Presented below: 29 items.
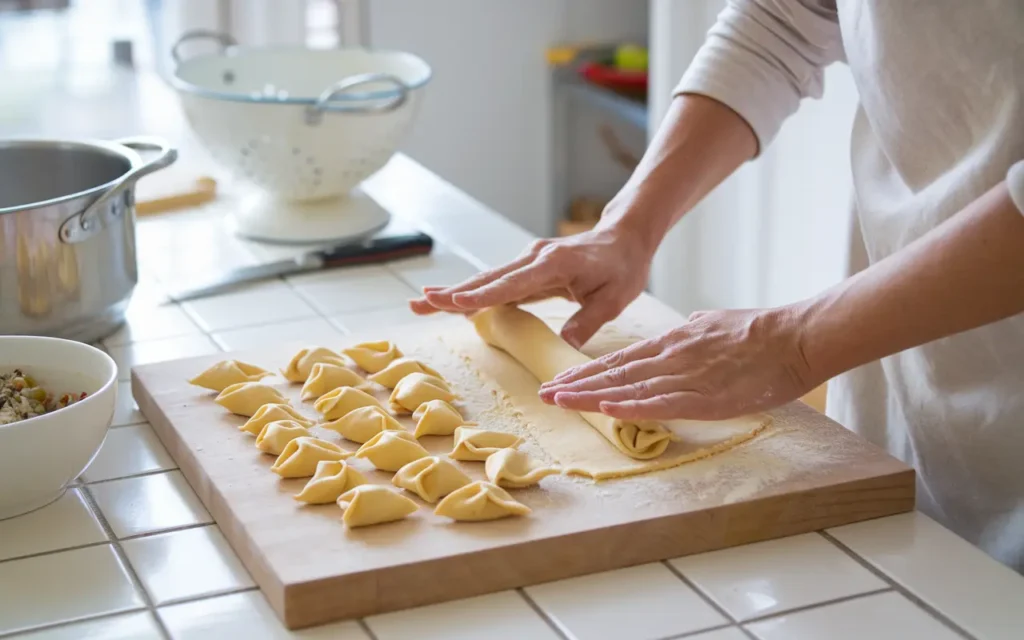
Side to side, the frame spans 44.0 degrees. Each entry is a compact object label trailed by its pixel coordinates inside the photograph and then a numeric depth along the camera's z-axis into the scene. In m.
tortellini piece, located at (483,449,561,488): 0.98
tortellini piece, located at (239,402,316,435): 1.08
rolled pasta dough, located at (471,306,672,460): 1.04
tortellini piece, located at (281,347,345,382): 1.19
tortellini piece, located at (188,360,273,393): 1.16
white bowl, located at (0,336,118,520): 0.94
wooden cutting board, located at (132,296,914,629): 0.88
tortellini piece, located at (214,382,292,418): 1.12
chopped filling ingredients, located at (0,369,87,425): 1.00
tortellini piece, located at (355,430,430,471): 1.01
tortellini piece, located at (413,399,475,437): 1.07
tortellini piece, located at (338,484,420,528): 0.92
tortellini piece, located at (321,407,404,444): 1.07
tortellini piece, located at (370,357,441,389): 1.19
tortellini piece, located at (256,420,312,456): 1.03
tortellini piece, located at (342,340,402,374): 1.22
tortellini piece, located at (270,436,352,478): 0.99
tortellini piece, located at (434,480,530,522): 0.93
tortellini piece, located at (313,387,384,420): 1.11
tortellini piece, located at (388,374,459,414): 1.12
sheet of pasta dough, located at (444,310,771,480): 1.03
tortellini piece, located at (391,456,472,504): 0.97
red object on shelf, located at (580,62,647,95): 3.23
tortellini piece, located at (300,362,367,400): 1.16
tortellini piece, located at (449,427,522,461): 1.03
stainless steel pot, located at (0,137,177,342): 1.22
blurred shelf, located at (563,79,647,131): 3.09
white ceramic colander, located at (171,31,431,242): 1.57
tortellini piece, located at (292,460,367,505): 0.95
